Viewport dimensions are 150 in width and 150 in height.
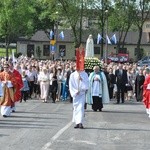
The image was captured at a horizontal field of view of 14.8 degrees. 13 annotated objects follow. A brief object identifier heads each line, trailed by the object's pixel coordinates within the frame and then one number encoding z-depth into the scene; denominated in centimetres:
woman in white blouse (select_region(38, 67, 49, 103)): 2814
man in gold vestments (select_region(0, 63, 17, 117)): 1967
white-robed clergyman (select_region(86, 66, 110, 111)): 2281
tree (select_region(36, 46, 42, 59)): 9014
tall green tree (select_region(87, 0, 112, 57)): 6638
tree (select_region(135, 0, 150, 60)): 7162
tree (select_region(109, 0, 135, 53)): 6938
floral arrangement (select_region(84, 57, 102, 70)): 2812
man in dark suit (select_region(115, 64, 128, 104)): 2867
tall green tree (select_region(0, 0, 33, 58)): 7075
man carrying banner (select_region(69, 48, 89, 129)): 1645
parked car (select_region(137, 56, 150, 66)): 5317
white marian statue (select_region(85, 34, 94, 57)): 2969
